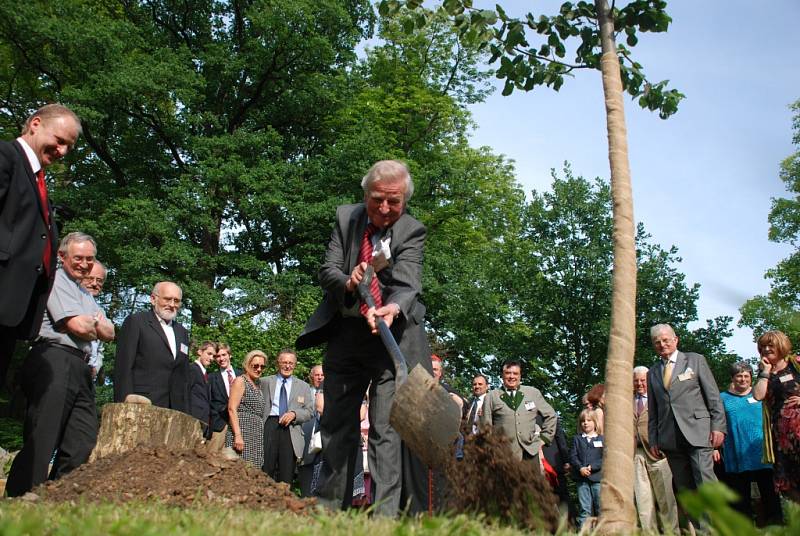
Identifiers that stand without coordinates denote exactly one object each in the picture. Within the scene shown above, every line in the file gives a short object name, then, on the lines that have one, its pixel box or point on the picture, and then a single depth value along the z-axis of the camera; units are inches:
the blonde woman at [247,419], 399.9
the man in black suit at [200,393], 379.6
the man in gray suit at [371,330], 182.1
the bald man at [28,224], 154.7
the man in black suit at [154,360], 269.6
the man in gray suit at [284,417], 410.0
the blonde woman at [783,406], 245.0
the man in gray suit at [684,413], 298.0
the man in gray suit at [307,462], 401.1
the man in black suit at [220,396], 420.8
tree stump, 244.8
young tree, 154.0
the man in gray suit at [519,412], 403.5
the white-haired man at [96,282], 249.0
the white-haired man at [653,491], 338.0
